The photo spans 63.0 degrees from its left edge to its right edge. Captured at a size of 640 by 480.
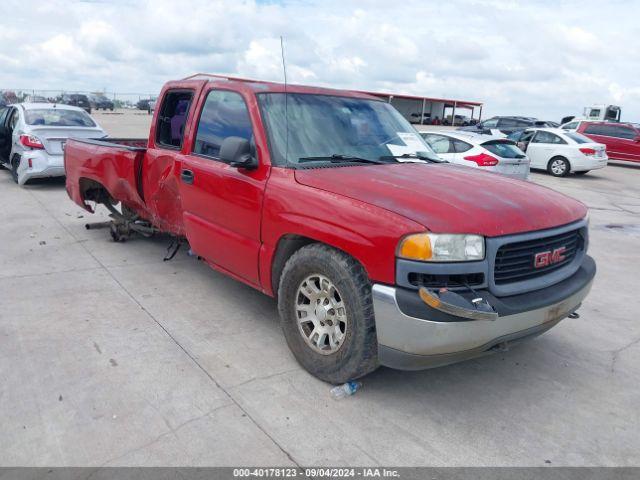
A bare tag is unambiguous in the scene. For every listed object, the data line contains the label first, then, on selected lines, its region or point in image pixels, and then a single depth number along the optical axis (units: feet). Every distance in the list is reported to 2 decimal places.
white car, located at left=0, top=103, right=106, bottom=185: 31.40
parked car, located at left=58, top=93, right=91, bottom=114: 132.05
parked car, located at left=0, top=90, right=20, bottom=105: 138.42
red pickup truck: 9.21
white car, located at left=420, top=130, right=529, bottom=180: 35.73
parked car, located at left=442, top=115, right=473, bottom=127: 154.82
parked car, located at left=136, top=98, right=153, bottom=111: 161.07
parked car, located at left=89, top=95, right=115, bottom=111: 158.50
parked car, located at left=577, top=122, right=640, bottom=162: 66.59
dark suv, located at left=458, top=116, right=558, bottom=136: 84.74
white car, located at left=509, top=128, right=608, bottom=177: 53.93
